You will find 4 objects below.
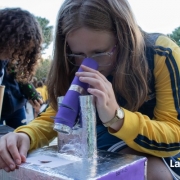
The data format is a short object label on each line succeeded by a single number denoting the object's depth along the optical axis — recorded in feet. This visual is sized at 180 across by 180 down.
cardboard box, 1.66
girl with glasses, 2.25
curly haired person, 5.00
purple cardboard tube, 1.98
